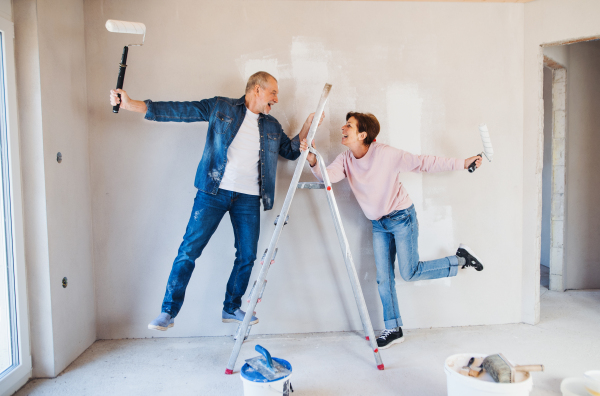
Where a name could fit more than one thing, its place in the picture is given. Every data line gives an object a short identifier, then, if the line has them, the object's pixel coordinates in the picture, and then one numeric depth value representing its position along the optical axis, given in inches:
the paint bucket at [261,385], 64.4
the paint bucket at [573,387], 66.9
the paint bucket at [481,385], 57.0
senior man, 85.8
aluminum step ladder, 78.2
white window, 72.7
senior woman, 90.7
